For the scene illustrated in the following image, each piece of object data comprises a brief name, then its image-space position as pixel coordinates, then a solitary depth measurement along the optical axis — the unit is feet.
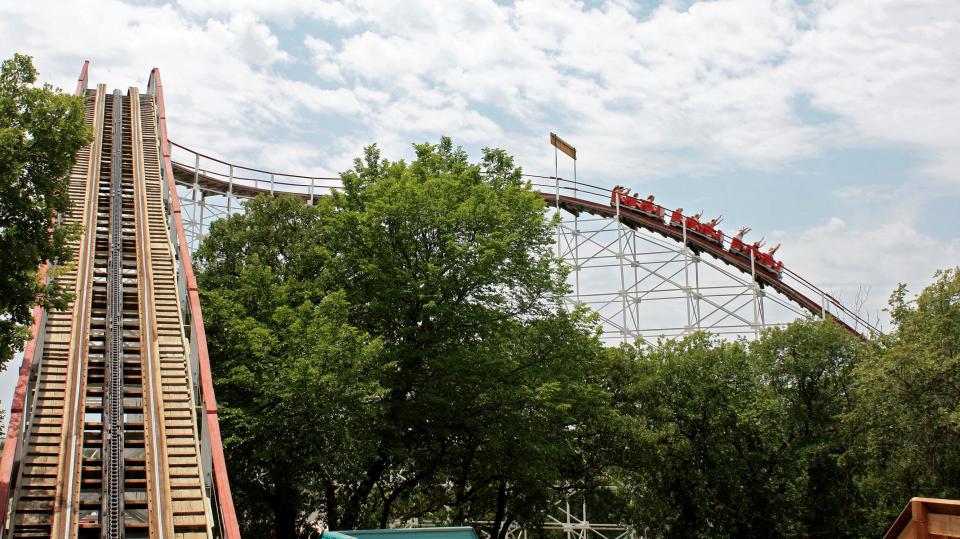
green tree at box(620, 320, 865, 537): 88.84
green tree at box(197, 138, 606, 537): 62.64
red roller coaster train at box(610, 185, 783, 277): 118.62
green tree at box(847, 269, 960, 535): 68.74
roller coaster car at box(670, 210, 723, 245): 120.26
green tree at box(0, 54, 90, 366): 44.88
